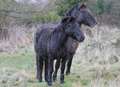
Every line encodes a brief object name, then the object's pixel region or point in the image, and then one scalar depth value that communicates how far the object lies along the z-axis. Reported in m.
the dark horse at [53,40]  14.38
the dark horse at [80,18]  17.30
